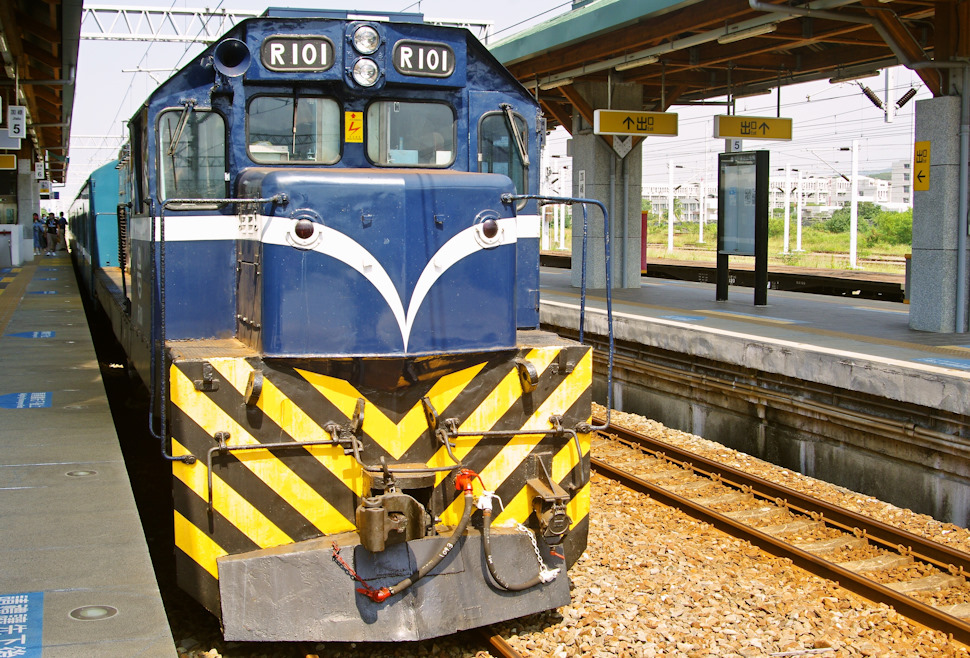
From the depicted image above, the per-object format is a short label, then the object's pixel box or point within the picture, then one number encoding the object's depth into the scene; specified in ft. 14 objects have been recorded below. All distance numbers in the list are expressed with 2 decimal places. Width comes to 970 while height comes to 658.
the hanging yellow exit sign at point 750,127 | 53.01
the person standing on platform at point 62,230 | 155.61
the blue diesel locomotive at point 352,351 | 15.26
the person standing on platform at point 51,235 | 134.31
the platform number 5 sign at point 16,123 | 63.57
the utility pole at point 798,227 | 120.71
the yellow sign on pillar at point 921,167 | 37.09
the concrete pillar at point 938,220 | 36.32
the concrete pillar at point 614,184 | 57.98
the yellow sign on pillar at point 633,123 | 52.44
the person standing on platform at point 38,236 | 127.03
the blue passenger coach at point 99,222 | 50.96
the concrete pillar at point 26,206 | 103.88
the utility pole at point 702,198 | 144.81
